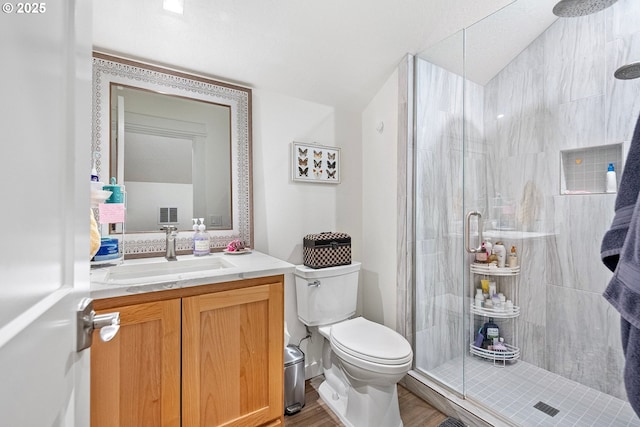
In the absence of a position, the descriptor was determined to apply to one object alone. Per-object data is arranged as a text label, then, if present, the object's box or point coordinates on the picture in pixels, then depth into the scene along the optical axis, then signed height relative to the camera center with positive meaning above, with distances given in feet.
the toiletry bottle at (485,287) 6.81 -1.77
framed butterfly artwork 6.43 +1.17
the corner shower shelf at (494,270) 6.70 -1.35
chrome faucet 4.99 -0.52
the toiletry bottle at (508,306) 6.72 -2.21
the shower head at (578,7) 5.07 +3.74
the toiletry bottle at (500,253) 6.76 -0.96
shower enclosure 5.47 +0.28
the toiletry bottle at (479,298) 6.69 -2.01
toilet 4.65 -2.31
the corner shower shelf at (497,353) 6.45 -3.19
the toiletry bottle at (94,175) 4.19 +0.58
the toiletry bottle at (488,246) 6.78 -0.80
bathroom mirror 4.81 +1.19
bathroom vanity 3.28 -1.71
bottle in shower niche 5.49 +0.62
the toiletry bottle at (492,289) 6.86 -1.83
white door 0.97 +0.03
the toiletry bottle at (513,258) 6.72 -1.08
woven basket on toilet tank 5.99 -0.77
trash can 5.36 -3.18
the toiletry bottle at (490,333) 6.65 -2.79
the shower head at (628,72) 4.99 +2.48
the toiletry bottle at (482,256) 6.75 -1.03
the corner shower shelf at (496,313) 6.64 -2.33
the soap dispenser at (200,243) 5.20 -0.53
